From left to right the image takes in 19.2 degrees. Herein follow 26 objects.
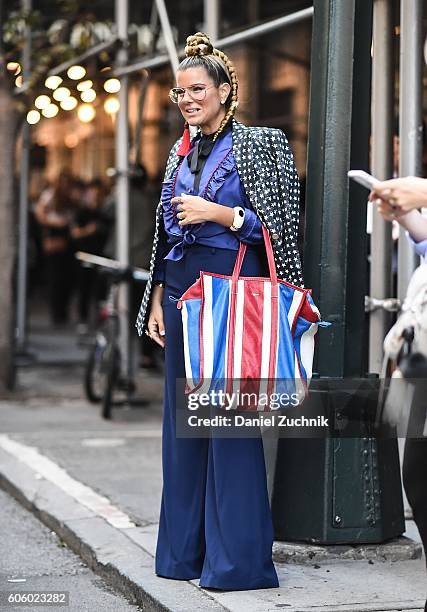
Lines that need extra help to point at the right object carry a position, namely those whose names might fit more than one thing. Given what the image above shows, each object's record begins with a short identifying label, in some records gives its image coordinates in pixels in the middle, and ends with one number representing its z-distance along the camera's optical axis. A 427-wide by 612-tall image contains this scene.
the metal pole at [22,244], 13.20
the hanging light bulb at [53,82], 10.60
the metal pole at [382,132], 6.26
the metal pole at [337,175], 5.13
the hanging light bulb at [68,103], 11.02
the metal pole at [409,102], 5.99
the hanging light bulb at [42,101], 10.77
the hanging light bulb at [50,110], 11.19
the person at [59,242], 17.28
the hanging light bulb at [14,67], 10.49
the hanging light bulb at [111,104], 12.20
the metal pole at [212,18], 9.30
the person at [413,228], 3.80
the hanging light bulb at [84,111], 12.65
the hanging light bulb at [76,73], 10.75
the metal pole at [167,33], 8.30
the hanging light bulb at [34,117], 11.23
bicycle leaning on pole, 9.52
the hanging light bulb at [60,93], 10.83
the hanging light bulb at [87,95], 10.91
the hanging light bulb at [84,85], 10.74
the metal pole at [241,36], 8.04
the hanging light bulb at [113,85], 10.84
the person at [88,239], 16.52
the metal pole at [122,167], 10.68
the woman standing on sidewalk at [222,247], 4.69
